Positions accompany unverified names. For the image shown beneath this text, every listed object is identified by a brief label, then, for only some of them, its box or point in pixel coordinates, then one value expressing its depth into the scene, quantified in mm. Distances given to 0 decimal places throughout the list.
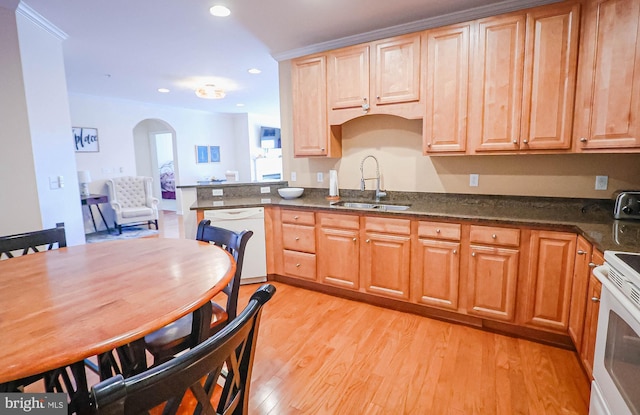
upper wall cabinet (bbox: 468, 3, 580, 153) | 2256
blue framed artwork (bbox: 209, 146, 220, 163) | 8508
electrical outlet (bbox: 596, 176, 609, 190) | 2486
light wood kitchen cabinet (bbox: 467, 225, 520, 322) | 2336
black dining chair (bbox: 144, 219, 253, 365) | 1411
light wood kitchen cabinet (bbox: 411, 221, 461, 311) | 2543
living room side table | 5525
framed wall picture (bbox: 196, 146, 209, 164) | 8125
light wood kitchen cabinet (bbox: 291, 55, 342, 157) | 3260
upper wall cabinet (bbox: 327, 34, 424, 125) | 2787
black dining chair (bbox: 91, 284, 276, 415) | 524
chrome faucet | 3310
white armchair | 6121
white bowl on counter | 3691
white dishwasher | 3354
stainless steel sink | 3003
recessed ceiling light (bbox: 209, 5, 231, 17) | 2574
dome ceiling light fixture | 5074
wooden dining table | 896
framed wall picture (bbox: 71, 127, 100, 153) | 5742
